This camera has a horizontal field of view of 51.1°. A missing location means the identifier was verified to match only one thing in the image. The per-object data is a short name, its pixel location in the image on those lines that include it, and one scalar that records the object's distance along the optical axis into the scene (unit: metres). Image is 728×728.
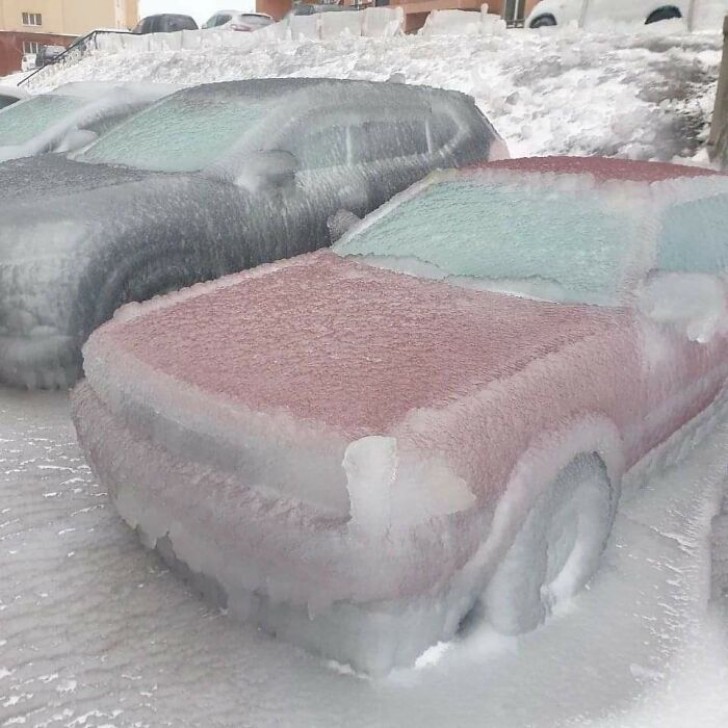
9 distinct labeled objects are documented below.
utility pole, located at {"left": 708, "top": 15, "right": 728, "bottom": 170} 6.58
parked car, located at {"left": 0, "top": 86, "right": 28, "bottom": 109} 8.78
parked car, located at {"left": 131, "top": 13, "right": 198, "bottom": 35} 24.88
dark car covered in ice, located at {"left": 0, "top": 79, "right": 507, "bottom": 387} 3.41
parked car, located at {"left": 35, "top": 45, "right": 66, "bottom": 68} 22.76
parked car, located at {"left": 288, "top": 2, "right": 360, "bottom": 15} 21.69
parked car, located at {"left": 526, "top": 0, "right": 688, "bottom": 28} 11.87
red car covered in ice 1.73
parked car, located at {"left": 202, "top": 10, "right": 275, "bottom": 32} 23.62
